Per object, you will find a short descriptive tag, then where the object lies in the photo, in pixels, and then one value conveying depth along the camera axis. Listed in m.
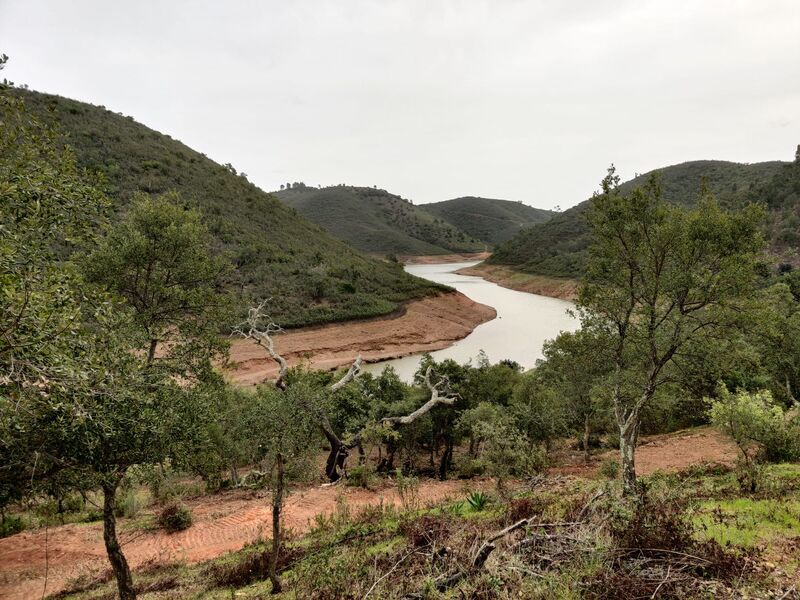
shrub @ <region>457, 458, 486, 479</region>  17.22
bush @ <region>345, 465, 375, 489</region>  15.74
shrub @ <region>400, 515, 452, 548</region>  6.35
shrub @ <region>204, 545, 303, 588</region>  8.05
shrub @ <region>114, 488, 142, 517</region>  13.27
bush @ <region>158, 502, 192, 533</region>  12.21
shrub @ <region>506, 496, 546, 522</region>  7.53
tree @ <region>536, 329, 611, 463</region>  15.45
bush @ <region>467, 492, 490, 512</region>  10.14
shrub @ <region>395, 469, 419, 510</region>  11.58
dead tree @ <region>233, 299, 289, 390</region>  13.58
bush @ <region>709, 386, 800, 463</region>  10.87
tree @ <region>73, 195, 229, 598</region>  10.74
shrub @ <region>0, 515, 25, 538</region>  11.51
